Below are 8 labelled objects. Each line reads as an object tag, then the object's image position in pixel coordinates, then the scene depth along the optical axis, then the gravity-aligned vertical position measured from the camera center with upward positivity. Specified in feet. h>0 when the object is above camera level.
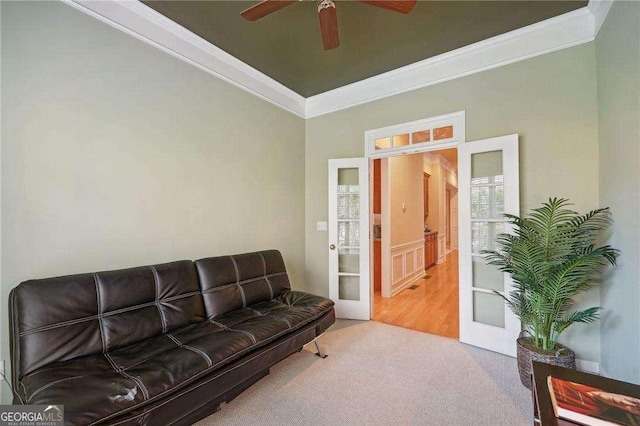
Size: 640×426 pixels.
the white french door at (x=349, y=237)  11.45 -1.01
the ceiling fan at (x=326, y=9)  5.53 +4.44
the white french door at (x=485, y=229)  8.30 -0.53
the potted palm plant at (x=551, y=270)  6.42 -1.45
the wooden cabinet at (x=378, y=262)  14.87 -2.70
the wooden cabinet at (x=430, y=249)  21.26 -2.97
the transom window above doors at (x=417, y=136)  9.54 +3.06
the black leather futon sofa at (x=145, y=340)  4.16 -2.66
